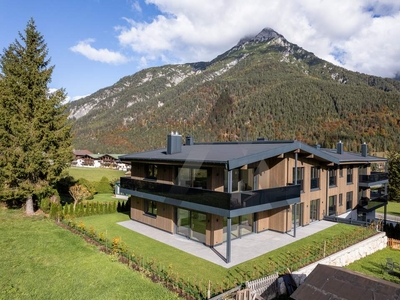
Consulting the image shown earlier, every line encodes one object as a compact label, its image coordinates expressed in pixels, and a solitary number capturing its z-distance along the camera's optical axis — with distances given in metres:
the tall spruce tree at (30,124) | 21.14
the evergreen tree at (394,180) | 46.00
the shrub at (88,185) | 31.62
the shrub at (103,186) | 37.69
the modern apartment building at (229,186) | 14.30
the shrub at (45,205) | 22.55
